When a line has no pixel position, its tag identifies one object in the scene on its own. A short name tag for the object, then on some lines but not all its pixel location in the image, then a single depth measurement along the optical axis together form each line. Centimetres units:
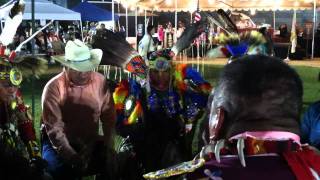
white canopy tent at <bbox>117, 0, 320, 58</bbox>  1429
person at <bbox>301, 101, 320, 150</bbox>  279
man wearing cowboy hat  421
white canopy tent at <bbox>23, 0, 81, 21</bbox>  1780
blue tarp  2055
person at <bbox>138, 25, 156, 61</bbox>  1066
